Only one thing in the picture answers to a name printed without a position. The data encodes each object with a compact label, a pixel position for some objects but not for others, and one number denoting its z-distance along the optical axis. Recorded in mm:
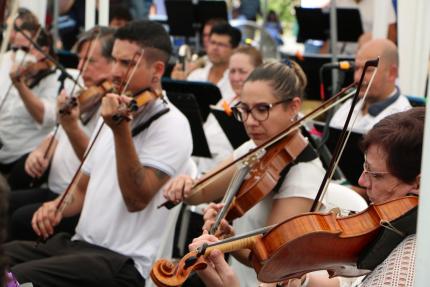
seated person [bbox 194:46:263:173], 9320
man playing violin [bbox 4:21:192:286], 6074
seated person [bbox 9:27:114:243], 7660
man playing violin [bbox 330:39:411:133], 8594
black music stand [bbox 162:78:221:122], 9633
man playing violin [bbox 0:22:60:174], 9945
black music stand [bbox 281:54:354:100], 15727
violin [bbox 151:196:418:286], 3957
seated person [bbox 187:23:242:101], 12352
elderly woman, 4215
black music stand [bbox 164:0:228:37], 18437
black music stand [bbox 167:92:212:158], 8094
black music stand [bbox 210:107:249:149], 8094
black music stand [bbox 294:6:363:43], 15695
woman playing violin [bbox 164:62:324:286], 5613
